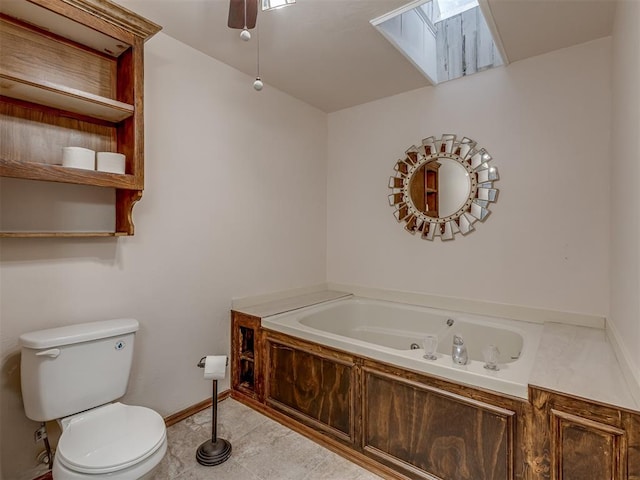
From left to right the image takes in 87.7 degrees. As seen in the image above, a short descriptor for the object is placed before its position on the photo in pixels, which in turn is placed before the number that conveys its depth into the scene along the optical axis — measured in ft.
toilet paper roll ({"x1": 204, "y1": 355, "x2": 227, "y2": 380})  6.16
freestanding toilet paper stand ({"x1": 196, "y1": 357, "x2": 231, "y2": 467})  6.01
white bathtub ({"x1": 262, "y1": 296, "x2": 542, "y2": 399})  4.95
